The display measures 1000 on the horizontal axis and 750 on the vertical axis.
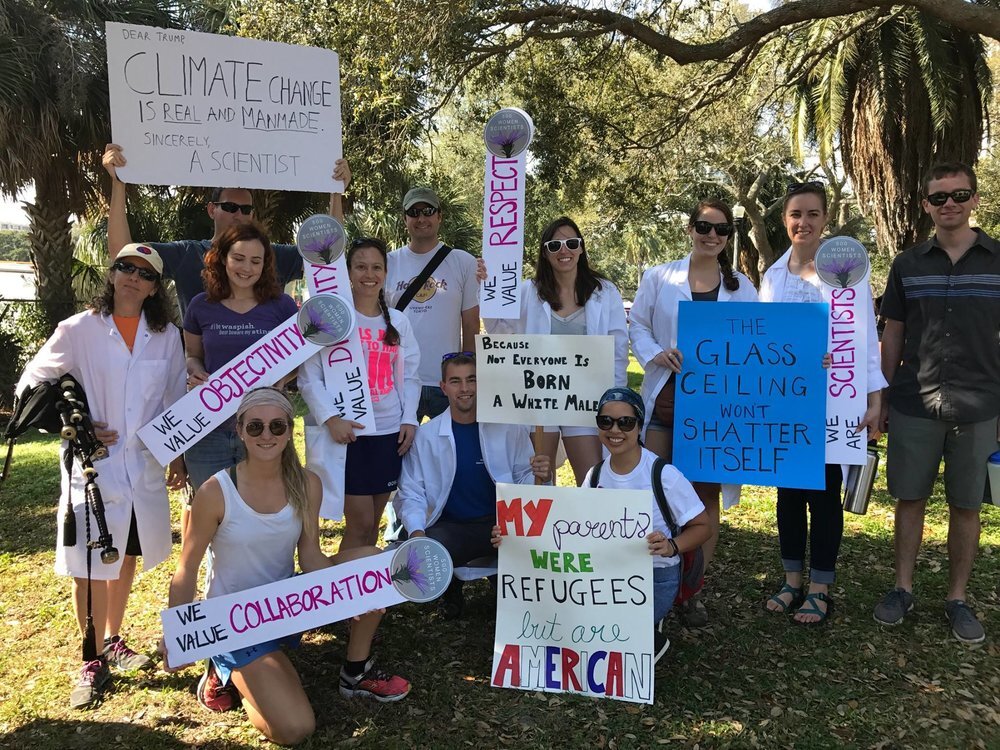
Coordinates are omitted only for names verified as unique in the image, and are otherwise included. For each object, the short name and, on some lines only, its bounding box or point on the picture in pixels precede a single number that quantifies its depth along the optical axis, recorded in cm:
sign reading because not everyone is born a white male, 392
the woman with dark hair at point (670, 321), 412
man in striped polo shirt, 386
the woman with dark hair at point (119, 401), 347
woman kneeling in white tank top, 313
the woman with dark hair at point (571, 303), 406
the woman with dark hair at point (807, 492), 399
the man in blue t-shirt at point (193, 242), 384
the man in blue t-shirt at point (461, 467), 403
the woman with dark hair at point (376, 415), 381
